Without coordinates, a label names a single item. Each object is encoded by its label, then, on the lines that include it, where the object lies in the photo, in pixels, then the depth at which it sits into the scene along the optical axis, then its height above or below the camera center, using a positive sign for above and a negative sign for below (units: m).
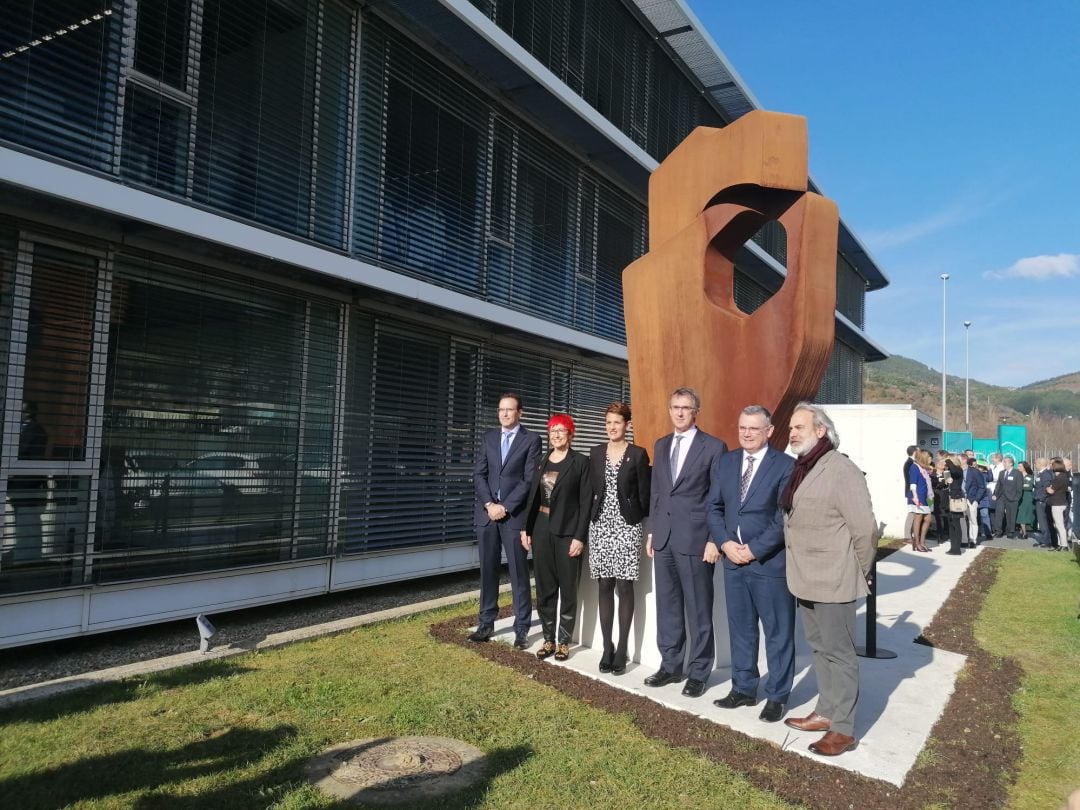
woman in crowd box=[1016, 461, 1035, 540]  17.06 -0.80
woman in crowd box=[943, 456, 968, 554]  13.45 -0.58
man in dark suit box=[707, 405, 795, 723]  4.36 -0.54
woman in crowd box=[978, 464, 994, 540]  15.66 -0.83
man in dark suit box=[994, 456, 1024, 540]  16.89 -0.53
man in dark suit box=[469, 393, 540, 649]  5.73 -0.37
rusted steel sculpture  5.06 +1.36
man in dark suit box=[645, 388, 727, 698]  4.75 -0.53
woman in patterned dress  5.19 -0.47
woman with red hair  5.44 -0.51
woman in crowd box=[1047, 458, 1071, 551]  14.55 -0.49
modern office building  5.16 +1.55
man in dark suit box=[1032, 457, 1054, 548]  15.09 -0.61
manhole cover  3.27 -1.48
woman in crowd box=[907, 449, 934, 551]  13.07 -0.47
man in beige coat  3.95 -0.54
